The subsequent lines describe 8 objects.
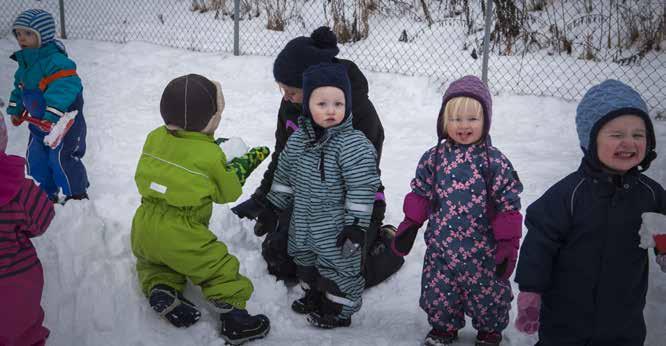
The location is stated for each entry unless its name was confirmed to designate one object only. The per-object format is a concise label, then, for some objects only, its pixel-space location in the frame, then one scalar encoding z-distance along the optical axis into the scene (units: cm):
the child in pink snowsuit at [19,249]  222
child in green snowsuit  281
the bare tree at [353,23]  934
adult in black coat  326
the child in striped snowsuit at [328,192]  293
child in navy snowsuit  222
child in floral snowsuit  269
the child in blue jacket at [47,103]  416
